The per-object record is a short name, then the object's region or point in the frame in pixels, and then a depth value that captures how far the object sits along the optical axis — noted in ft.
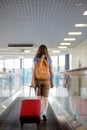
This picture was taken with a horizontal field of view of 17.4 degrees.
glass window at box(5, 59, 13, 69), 119.67
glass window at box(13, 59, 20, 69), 115.34
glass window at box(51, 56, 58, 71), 107.30
